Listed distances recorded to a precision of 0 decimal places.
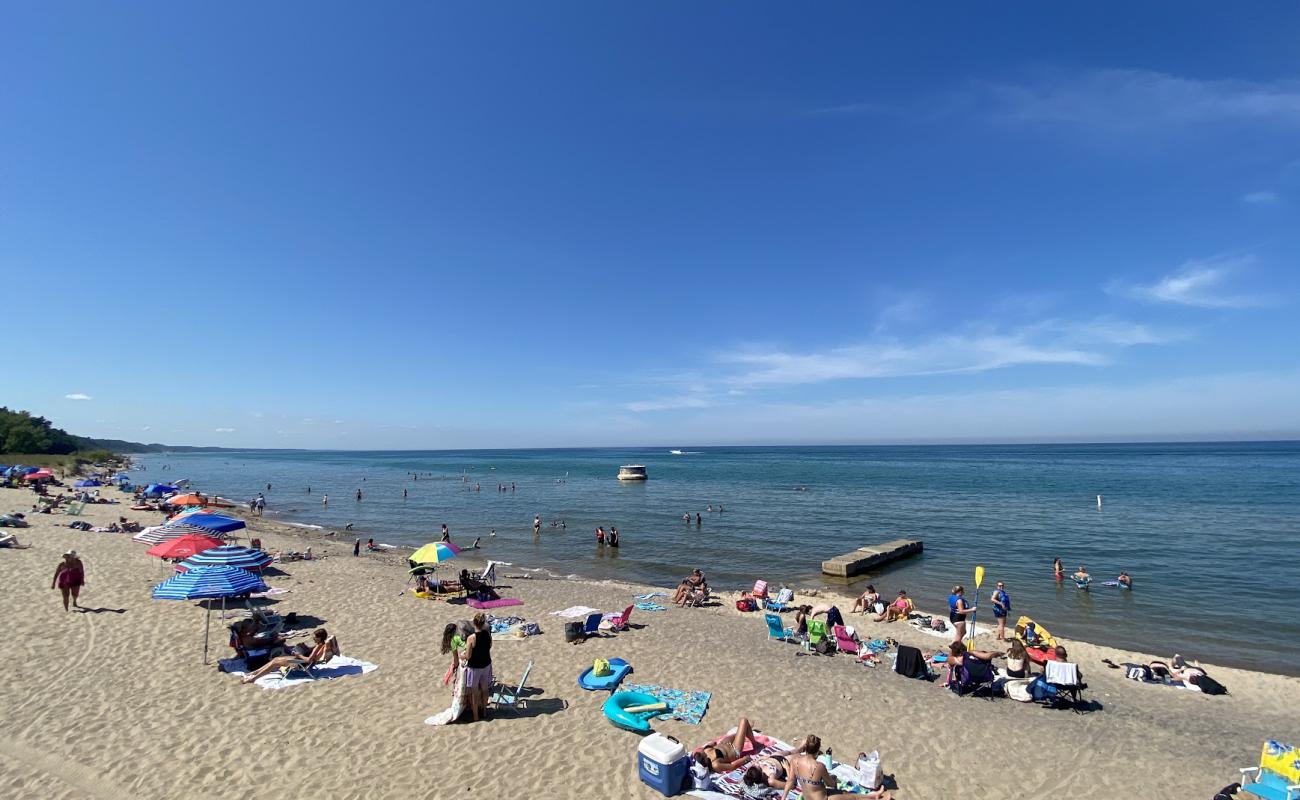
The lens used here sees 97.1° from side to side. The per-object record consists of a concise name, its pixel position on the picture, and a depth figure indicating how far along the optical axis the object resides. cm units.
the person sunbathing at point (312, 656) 1027
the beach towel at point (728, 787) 689
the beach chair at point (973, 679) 1097
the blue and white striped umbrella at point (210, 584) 1049
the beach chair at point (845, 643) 1327
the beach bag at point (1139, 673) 1227
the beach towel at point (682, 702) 920
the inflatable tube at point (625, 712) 854
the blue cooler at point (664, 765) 686
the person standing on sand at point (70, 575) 1317
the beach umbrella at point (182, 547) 1323
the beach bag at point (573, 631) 1321
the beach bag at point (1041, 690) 1057
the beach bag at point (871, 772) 709
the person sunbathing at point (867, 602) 1742
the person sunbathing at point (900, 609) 1673
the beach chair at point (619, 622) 1452
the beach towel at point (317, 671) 996
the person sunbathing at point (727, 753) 734
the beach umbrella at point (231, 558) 1351
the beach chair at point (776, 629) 1452
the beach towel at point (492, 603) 1673
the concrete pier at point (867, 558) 2365
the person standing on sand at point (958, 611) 1405
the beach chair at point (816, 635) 1340
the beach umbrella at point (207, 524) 1692
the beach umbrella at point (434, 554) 1620
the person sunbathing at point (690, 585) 1856
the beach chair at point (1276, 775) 718
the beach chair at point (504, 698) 926
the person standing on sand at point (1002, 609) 1523
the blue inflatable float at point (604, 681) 1025
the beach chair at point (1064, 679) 1040
